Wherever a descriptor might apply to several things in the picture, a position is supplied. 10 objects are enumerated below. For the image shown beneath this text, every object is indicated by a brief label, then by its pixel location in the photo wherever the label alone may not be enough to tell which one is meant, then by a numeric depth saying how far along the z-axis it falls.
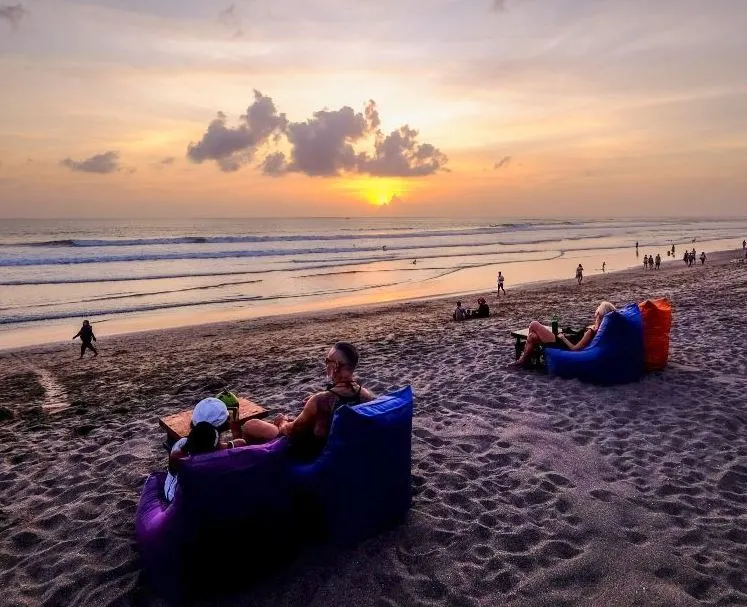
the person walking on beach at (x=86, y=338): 13.16
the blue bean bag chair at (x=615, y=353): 7.53
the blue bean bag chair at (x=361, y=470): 3.84
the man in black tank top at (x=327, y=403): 4.23
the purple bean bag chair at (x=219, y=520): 3.30
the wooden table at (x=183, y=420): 4.92
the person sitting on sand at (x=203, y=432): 3.72
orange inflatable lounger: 7.98
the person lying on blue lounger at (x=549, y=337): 7.93
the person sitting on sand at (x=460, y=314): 15.63
